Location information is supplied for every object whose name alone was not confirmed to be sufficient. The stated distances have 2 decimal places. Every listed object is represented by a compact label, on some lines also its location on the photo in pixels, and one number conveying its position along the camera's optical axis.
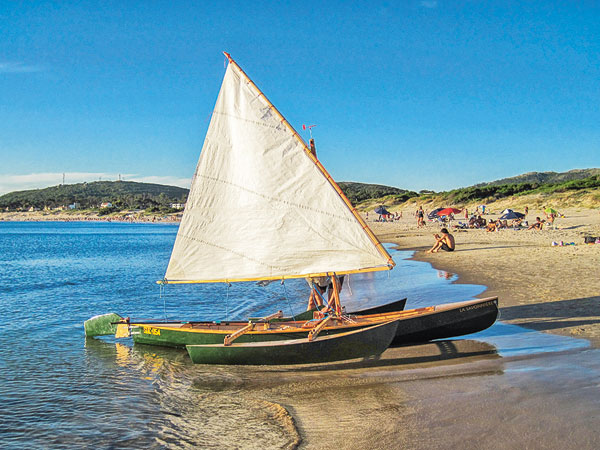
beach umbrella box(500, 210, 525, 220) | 45.78
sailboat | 10.99
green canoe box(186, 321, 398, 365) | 10.08
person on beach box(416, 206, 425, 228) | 57.73
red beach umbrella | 47.88
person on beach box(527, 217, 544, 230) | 40.28
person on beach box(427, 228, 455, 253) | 30.53
